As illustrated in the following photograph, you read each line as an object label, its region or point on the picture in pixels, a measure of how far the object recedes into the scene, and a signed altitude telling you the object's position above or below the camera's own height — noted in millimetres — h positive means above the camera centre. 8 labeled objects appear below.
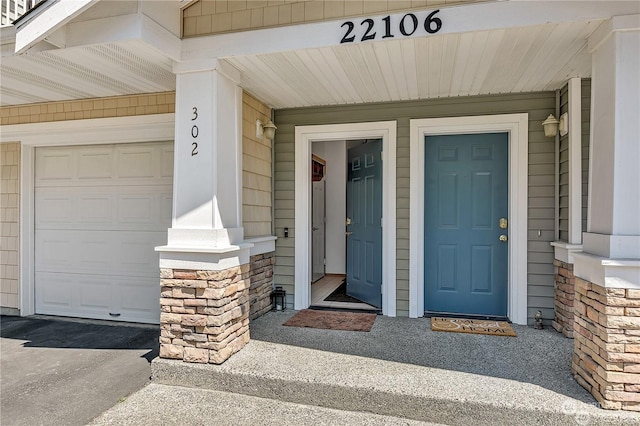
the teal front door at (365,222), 4266 -128
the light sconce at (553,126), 3445 +800
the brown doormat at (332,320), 3623 -1091
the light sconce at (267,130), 3961 +853
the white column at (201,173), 2828 +287
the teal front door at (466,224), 3850 -117
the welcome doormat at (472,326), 3420 -1067
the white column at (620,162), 2193 +306
